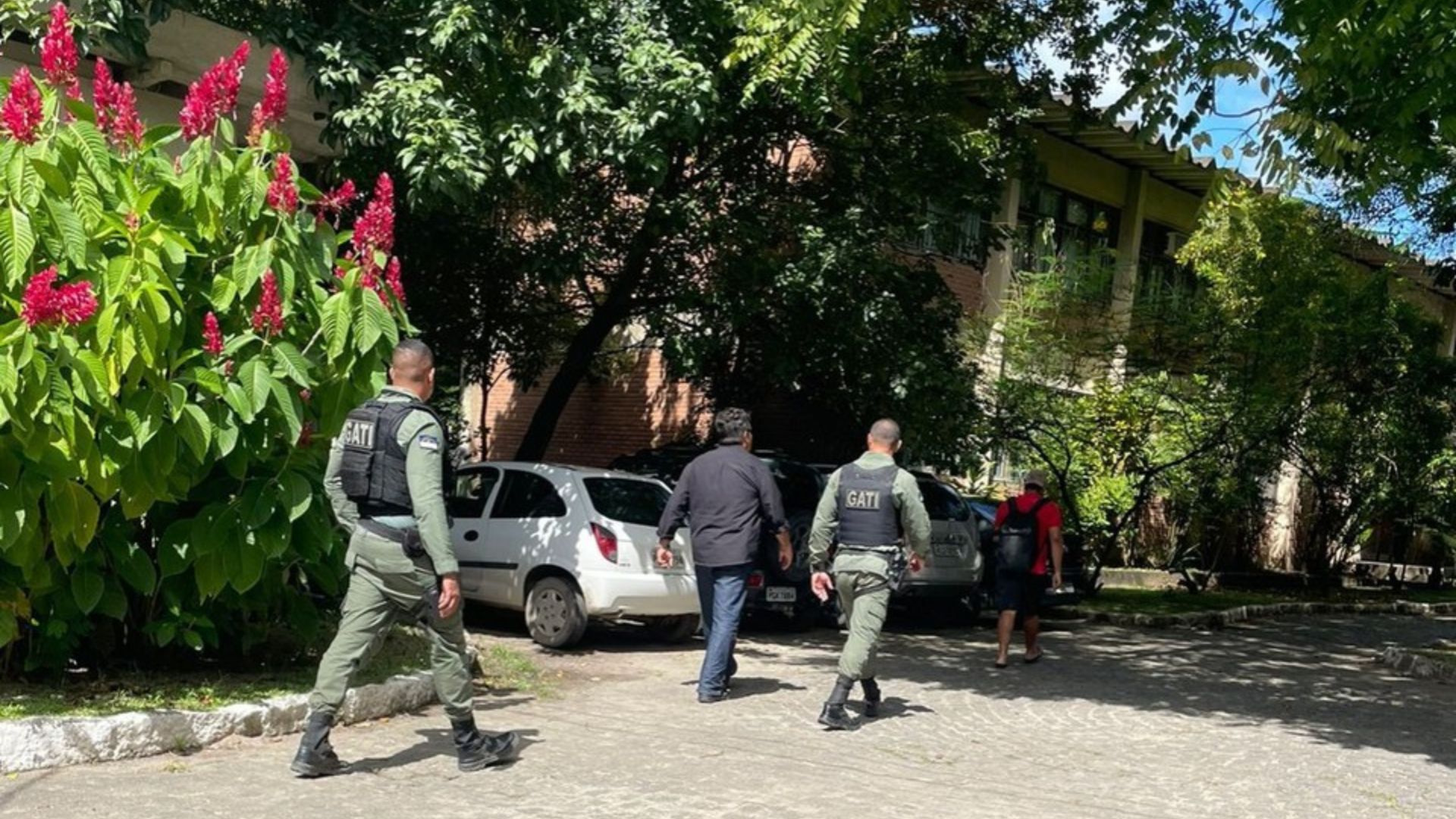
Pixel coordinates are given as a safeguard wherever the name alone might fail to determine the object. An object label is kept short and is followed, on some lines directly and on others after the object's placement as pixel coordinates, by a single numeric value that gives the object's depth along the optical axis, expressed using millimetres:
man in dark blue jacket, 9203
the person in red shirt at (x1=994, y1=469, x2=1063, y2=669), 11508
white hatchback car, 11352
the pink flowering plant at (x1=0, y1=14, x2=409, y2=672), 6449
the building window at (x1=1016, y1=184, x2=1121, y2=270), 21328
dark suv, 12789
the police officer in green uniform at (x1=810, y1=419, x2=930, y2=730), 8461
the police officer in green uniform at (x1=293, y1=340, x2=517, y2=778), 6242
